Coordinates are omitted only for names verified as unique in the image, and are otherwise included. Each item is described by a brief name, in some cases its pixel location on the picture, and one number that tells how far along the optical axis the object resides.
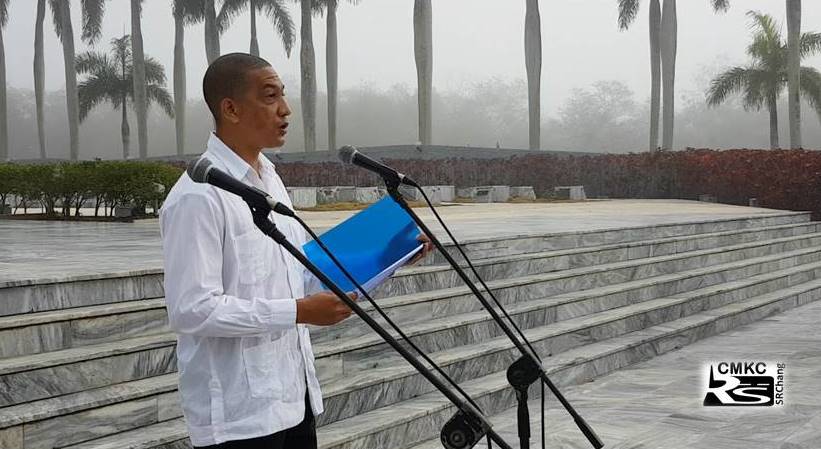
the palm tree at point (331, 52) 37.44
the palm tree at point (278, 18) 41.00
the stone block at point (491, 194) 23.05
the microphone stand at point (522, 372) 2.51
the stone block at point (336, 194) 19.12
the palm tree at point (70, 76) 38.00
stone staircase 4.44
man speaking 2.32
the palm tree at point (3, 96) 42.88
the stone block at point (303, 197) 18.08
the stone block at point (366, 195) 19.69
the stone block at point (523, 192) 23.84
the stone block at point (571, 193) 23.91
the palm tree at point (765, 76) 39.88
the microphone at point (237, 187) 2.03
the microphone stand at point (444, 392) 2.01
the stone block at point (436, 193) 19.83
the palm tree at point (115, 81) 47.12
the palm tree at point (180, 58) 40.34
